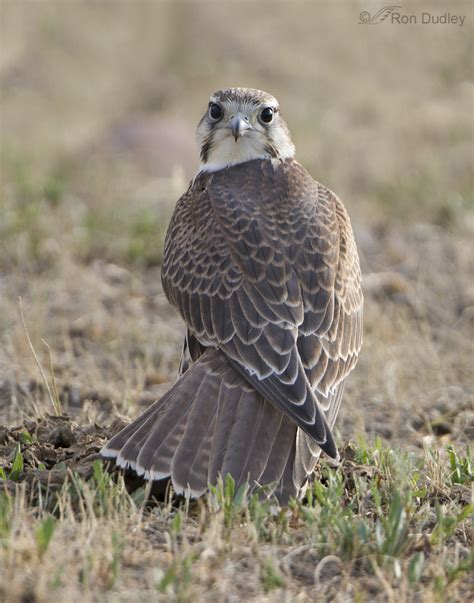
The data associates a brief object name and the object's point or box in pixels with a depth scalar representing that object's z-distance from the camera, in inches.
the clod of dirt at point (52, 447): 304.5
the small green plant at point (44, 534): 242.4
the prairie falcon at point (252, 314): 297.1
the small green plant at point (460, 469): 325.4
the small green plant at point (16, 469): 305.6
